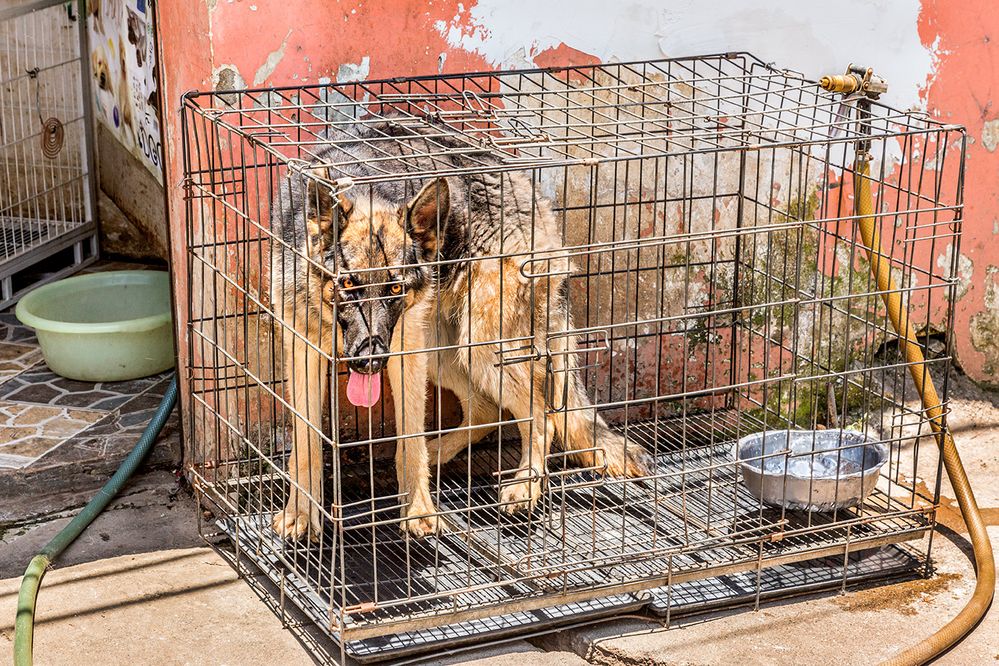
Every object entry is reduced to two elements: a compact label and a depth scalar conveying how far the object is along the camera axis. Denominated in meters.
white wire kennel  7.25
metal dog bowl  4.52
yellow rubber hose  4.40
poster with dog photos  6.68
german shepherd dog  4.01
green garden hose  4.03
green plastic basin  6.05
